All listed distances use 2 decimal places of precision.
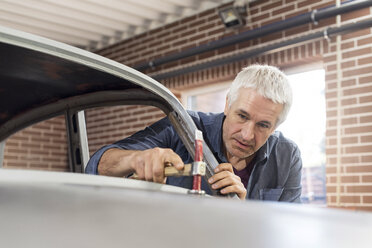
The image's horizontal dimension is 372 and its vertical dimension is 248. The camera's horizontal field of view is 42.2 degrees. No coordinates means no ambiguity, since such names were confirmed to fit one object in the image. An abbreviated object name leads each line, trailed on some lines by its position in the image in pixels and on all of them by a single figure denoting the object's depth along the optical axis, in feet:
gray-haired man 6.75
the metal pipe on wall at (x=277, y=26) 14.26
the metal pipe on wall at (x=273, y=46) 14.14
